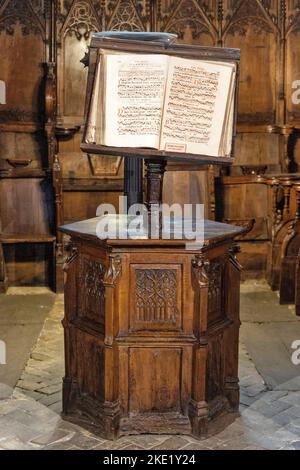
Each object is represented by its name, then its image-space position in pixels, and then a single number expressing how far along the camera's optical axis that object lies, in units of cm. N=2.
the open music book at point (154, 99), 315
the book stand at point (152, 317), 325
